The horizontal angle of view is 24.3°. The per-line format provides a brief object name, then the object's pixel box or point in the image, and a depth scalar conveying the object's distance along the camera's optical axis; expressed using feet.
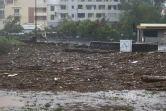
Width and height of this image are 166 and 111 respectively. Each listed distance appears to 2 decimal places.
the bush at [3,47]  113.83
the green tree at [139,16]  231.09
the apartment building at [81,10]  295.69
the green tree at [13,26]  249.30
